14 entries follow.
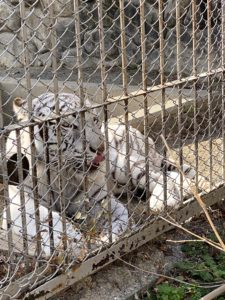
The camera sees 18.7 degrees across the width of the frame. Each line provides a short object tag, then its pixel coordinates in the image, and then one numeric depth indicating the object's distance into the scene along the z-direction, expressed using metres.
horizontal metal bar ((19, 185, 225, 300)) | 3.32
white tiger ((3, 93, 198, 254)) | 3.79
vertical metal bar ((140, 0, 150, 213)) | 3.64
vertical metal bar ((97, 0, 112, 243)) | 3.35
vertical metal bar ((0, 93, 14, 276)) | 2.98
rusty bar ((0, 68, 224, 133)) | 3.04
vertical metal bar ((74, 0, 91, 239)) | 3.18
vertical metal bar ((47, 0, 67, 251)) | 3.09
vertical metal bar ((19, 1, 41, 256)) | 2.94
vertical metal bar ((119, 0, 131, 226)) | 3.48
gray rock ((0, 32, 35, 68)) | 9.16
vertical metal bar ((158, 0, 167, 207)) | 3.80
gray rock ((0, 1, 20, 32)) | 8.86
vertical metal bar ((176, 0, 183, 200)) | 3.94
